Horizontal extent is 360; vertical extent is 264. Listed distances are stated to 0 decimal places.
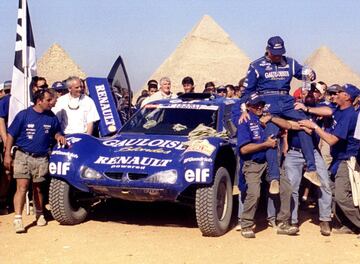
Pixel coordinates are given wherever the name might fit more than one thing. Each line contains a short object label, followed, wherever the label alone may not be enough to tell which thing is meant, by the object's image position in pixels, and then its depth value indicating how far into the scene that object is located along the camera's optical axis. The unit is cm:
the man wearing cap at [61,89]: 1075
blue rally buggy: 815
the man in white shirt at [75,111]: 981
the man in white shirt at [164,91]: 1238
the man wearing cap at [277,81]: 874
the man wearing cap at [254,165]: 834
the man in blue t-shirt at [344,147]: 851
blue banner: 1033
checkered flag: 1025
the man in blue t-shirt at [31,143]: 866
